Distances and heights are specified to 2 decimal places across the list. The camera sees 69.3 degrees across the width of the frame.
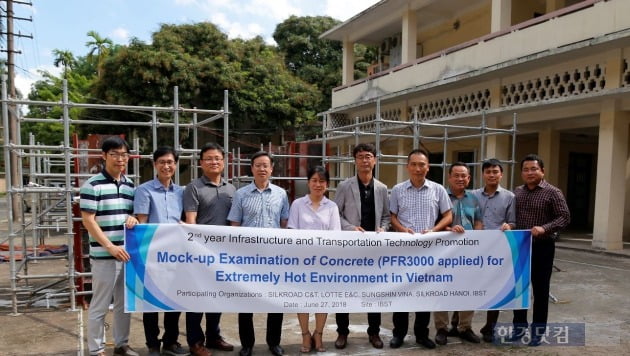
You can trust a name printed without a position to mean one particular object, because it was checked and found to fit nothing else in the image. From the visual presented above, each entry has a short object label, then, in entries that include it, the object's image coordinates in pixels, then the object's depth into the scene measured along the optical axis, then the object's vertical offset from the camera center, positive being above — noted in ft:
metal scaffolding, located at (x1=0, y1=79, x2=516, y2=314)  13.97 -0.93
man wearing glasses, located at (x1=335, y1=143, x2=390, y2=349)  11.42 -1.05
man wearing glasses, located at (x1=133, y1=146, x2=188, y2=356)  10.57 -1.10
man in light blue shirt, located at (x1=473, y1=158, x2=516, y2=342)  12.17 -1.17
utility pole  50.24 +12.04
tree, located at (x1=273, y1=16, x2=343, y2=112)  79.00 +20.05
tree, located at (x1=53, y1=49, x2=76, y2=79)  100.48 +21.75
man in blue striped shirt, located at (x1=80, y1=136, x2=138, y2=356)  10.13 -1.54
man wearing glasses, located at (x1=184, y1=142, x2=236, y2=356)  10.71 -1.00
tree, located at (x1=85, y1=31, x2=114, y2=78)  84.89 +21.24
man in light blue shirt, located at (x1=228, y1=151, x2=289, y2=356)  10.77 -1.16
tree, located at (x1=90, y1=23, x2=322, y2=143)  50.85 +9.64
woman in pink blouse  11.02 -1.32
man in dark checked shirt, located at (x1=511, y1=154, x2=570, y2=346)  11.60 -1.54
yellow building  25.54 +5.59
